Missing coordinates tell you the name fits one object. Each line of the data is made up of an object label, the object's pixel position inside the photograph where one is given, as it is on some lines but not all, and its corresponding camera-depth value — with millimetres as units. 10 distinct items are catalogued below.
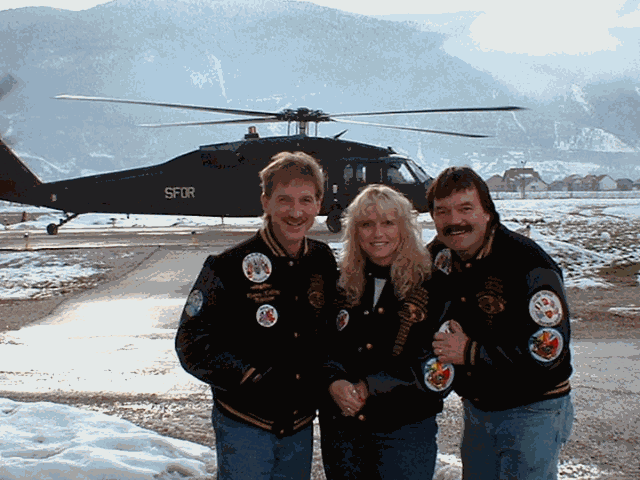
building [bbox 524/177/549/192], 103938
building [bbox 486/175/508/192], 102512
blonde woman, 2041
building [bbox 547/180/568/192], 105169
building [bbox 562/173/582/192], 108250
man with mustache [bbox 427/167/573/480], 1981
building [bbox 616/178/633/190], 104819
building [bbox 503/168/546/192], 100688
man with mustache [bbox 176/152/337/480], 2045
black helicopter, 15180
